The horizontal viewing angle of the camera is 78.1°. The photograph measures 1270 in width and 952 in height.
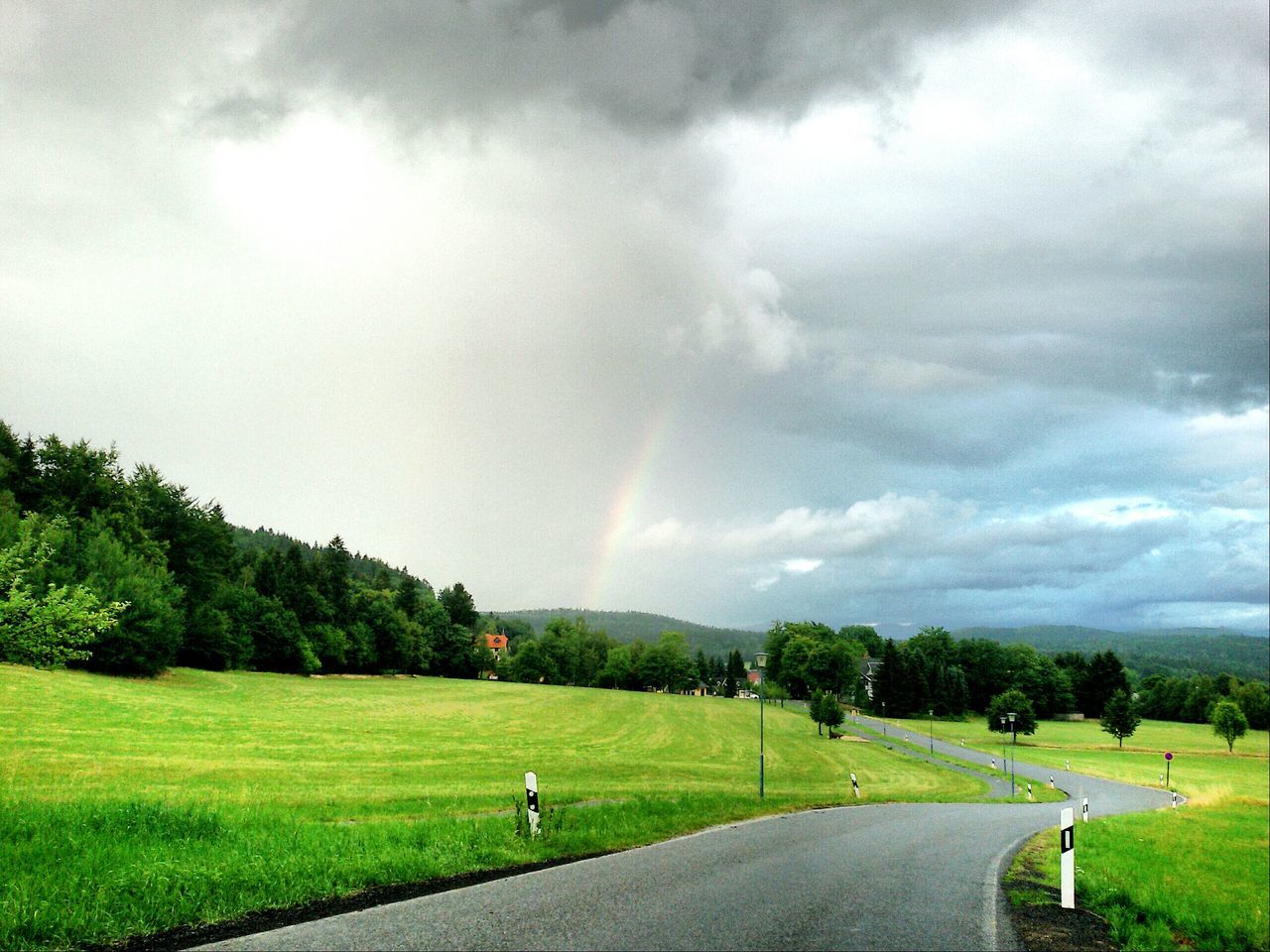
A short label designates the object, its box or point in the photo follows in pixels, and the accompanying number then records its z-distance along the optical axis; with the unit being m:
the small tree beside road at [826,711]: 89.06
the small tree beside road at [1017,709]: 96.81
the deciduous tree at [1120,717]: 98.44
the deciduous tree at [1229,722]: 90.25
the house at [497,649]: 140.91
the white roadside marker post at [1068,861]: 10.81
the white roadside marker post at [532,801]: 13.70
